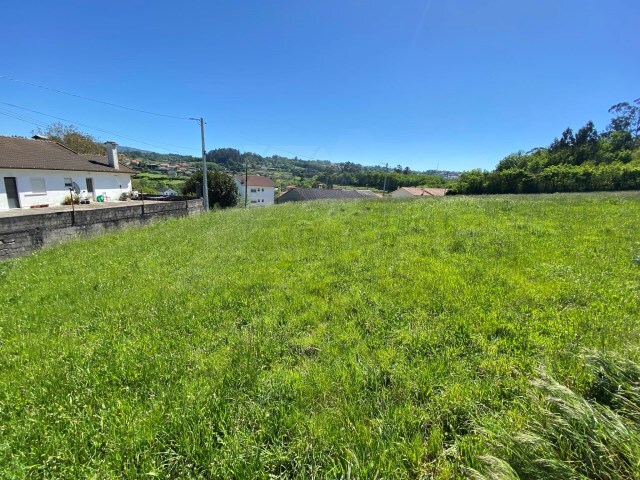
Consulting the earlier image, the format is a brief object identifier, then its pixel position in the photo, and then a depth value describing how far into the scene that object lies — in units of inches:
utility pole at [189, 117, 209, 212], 794.2
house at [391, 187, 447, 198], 1896.0
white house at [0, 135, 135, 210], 695.7
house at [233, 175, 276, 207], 2181.3
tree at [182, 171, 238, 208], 1198.3
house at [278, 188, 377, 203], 1614.2
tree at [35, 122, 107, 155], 1339.8
